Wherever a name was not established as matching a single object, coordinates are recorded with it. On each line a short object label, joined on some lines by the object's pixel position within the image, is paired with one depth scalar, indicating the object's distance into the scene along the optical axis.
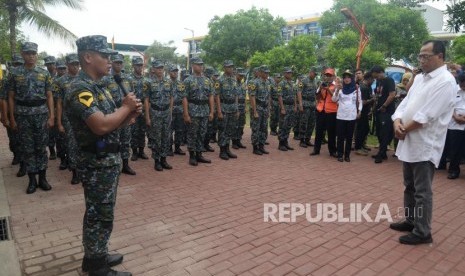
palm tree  12.72
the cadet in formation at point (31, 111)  4.90
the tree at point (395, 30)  20.75
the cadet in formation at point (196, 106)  6.51
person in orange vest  7.43
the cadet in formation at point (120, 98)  5.68
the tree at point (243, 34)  26.66
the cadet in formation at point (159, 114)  6.26
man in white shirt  3.27
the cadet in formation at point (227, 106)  7.25
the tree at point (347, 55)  14.57
